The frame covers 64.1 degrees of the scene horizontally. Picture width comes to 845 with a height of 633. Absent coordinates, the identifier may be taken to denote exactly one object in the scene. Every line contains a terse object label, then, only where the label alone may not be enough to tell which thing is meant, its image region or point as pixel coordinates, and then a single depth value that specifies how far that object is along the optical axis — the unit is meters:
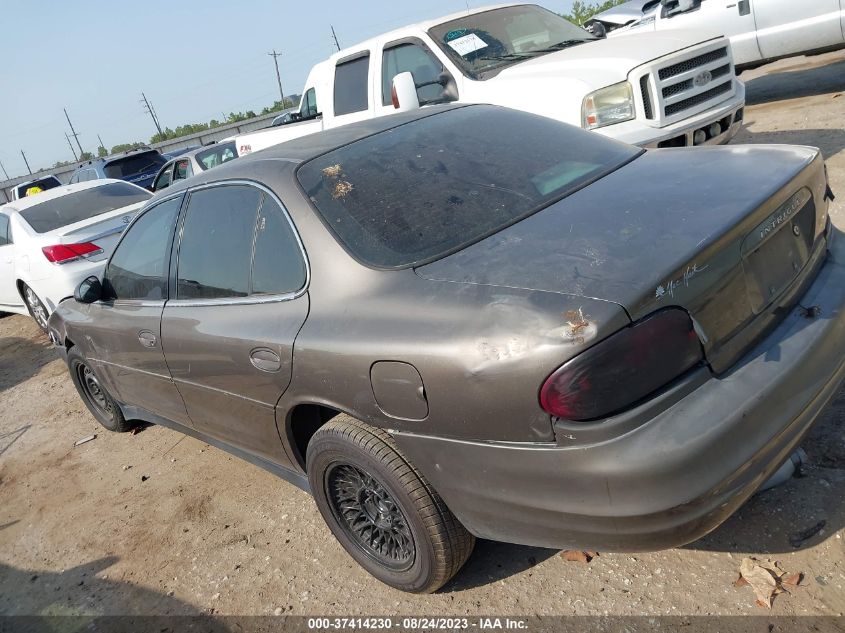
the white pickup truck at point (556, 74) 5.42
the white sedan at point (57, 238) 6.86
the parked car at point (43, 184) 20.55
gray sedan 1.92
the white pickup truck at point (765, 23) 8.30
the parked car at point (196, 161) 10.27
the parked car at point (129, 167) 15.63
